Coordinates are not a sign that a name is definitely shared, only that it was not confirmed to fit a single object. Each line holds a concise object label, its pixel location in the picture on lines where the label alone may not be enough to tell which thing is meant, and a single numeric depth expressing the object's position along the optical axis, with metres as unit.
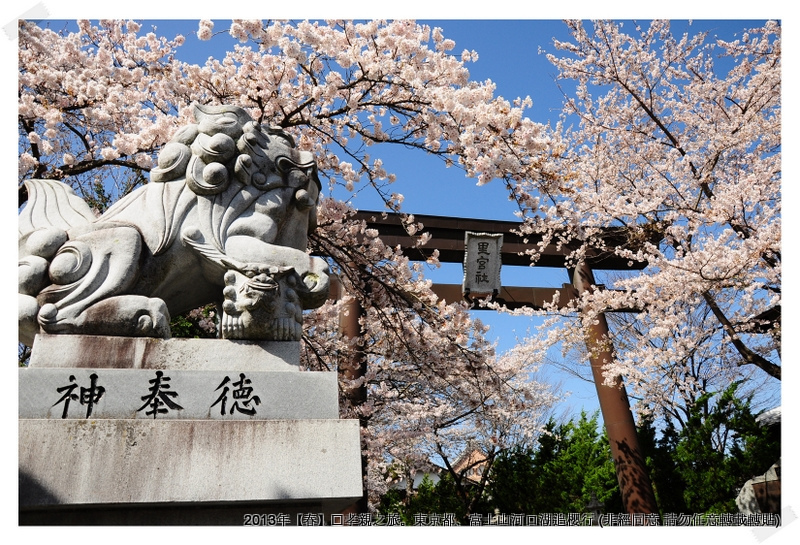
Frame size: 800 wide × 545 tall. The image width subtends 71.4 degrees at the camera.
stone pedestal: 2.46
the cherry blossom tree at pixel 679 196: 6.62
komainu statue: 2.89
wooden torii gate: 9.20
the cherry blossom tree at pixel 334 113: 4.79
